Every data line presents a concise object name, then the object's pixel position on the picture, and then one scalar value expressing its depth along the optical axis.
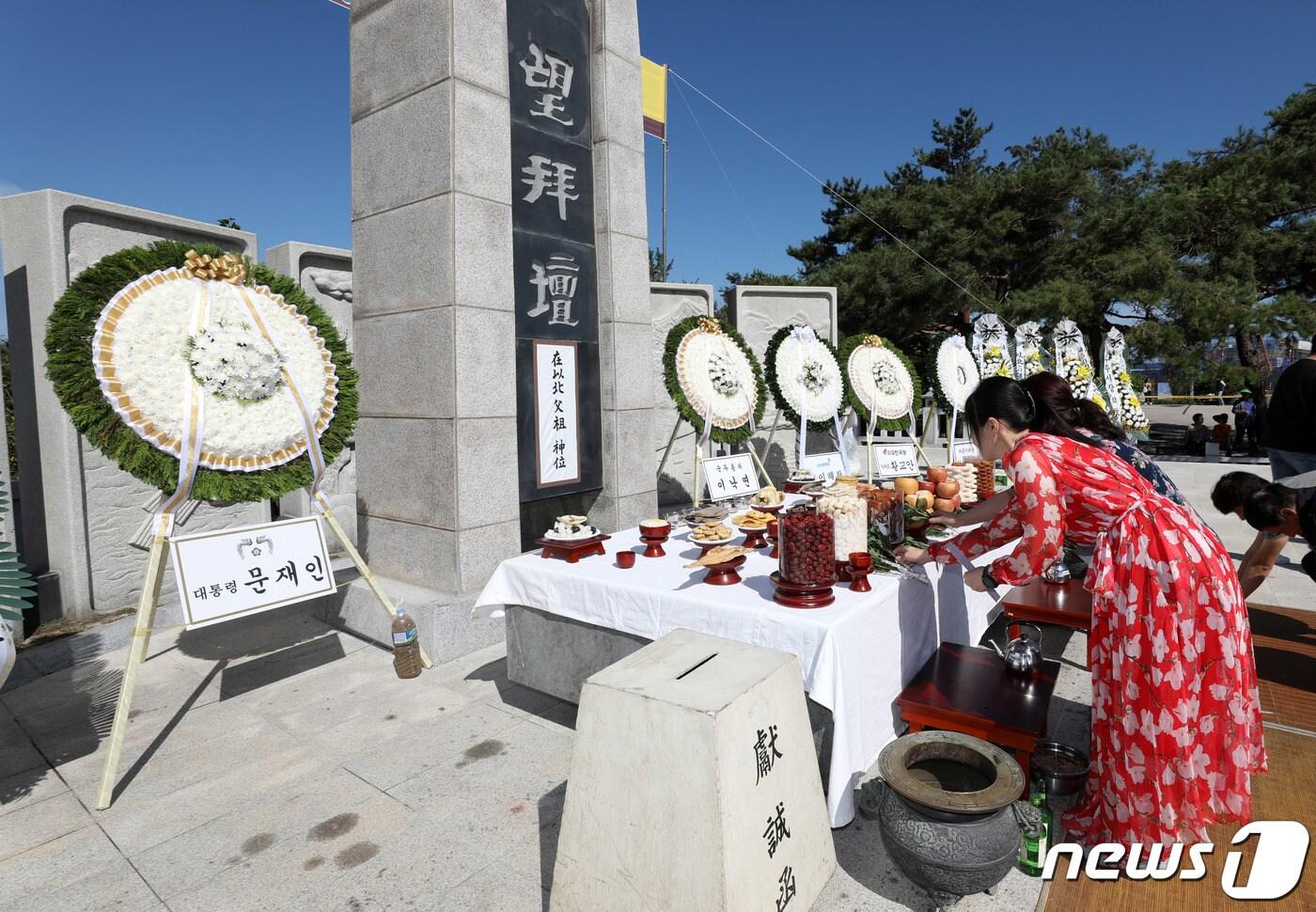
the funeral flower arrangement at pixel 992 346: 11.50
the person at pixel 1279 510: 3.24
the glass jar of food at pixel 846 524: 2.71
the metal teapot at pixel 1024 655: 2.63
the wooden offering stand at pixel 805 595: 2.46
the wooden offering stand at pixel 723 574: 2.81
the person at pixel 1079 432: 2.56
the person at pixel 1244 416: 15.12
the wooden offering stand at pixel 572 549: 3.32
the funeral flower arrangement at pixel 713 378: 6.25
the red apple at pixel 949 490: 4.04
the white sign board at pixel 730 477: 5.74
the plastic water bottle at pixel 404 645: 3.93
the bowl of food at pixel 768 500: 3.84
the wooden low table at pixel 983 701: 2.30
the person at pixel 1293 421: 4.21
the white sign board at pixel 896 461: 7.14
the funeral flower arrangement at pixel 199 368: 2.99
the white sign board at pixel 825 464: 6.90
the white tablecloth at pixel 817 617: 2.28
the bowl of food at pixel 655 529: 3.43
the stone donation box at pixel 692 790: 1.70
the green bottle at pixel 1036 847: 2.20
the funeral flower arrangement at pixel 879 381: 8.54
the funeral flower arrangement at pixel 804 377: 7.61
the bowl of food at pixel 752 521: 3.44
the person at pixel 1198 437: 14.91
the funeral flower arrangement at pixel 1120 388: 11.05
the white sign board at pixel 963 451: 8.67
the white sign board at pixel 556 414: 5.14
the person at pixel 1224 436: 14.45
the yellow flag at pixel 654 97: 17.28
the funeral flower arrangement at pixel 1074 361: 11.30
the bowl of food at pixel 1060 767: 2.69
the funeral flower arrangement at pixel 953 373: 10.24
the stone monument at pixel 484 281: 4.45
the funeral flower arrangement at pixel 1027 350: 11.82
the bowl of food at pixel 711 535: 3.12
